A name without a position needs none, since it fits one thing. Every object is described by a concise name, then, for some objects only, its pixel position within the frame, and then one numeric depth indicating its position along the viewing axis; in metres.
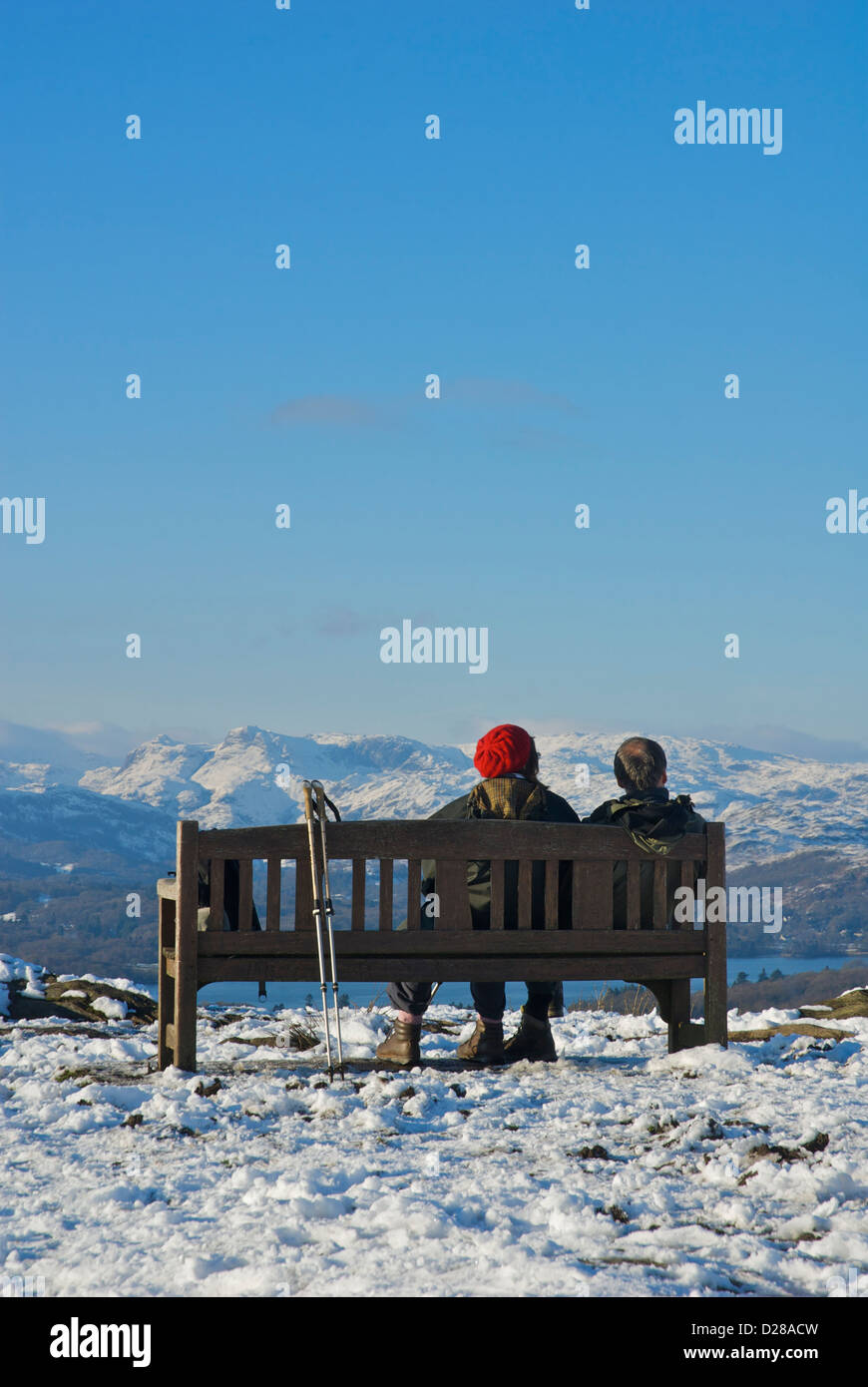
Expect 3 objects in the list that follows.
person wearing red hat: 15.73
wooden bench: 14.59
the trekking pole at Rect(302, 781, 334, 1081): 14.41
